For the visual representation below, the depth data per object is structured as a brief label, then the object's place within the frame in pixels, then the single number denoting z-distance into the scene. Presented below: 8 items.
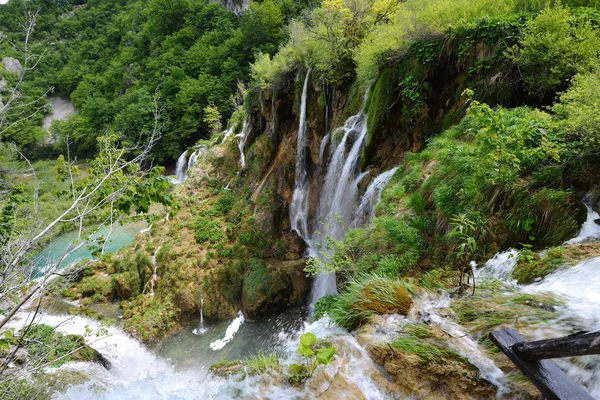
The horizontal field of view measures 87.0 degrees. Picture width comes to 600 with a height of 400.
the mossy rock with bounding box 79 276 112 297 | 14.62
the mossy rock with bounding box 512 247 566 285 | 3.71
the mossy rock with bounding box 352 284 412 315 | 3.82
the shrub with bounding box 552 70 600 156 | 3.94
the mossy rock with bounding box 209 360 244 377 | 3.98
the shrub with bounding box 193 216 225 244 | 15.97
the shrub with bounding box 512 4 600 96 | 5.52
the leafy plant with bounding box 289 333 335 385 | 3.15
